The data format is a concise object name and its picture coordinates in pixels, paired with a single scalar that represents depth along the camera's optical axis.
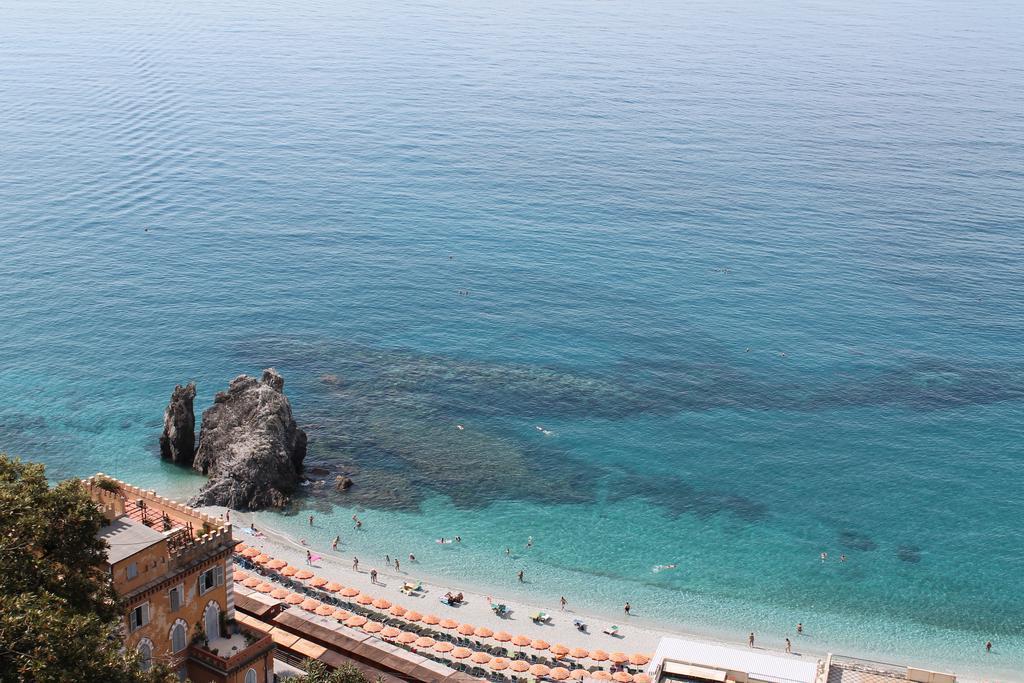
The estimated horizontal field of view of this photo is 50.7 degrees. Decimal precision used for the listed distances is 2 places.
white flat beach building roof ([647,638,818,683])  72.06
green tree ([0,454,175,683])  45.50
